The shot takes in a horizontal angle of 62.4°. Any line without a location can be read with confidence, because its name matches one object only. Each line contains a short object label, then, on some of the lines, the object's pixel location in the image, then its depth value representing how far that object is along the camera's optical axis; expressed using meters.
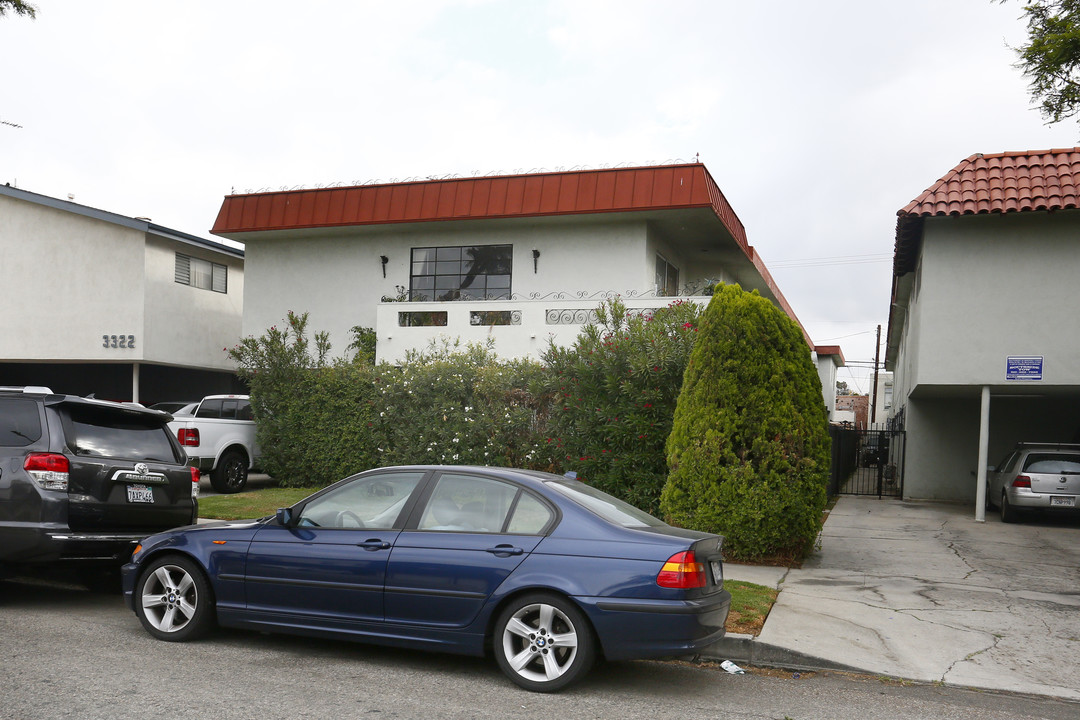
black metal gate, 20.38
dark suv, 7.08
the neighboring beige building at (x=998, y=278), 14.62
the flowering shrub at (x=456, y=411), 13.60
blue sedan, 5.30
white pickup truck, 15.26
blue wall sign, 14.61
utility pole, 44.78
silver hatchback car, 15.02
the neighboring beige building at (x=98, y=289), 21.36
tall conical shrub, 9.72
